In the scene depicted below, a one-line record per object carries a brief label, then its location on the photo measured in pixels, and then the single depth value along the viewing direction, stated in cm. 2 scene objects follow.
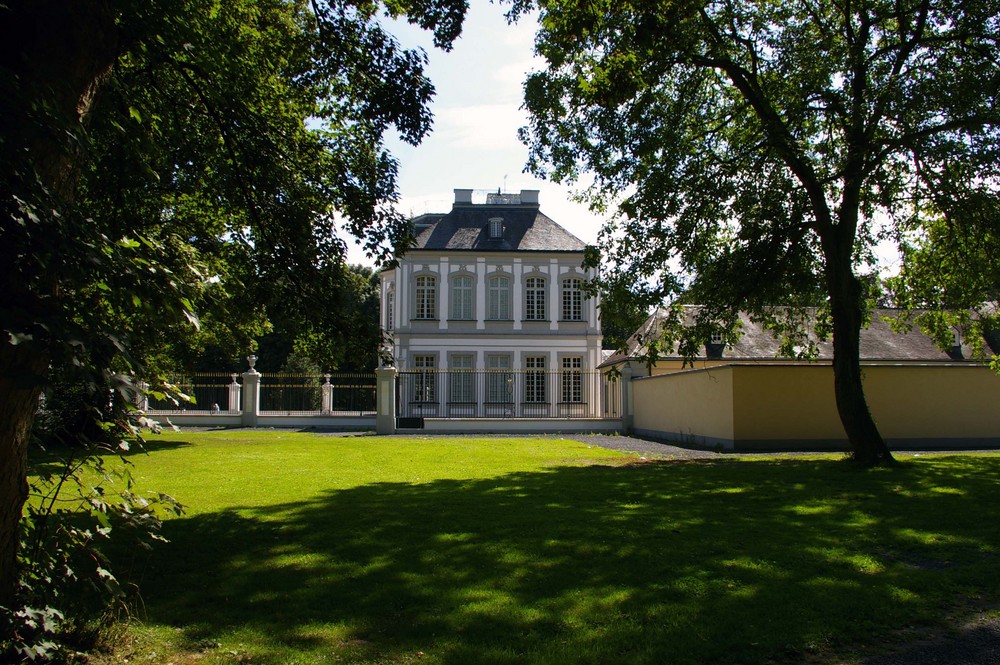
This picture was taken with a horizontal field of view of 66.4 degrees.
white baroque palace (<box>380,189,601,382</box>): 3628
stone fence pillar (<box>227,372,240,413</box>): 2973
